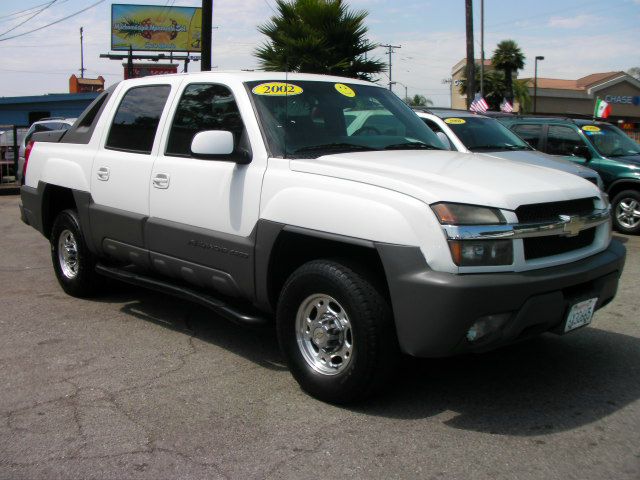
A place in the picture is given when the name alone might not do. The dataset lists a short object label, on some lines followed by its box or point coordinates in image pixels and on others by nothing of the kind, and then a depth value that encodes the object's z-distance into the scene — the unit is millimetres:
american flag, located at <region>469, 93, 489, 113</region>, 19656
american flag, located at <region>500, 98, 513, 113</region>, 24812
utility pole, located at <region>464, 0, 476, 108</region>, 20750
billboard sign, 51125
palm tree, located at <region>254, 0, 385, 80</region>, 15328
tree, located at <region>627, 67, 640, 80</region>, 112500
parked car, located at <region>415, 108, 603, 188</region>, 9086
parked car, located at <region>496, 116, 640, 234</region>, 11125
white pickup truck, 3643
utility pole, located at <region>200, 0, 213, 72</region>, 15953
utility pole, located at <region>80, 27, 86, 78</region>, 81500
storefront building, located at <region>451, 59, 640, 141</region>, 58000
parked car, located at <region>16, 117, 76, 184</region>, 18189
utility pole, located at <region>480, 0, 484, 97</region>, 35875
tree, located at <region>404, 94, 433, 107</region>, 82000
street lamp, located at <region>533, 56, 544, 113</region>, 57531
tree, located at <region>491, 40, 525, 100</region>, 55812
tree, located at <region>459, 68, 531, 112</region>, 54594
